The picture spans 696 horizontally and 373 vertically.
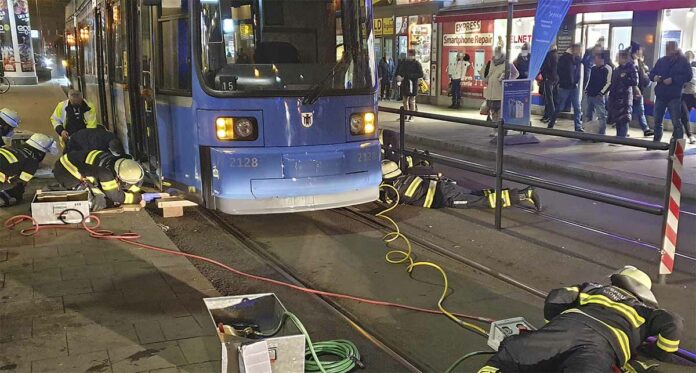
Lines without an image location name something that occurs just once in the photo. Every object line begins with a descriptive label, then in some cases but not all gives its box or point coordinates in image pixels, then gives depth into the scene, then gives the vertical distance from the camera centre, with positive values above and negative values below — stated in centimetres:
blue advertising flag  1273 +68
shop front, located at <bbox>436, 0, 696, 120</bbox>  1434 +77
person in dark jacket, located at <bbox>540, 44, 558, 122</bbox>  1547 -45
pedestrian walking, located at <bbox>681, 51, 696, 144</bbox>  1238 -78
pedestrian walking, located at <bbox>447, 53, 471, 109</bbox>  2069 -46
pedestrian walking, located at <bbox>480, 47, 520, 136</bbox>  1442 -44
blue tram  642 -36
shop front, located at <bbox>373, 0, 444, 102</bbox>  2252 +111
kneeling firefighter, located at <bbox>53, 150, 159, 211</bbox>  785 -130
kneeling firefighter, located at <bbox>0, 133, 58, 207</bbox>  796 -123
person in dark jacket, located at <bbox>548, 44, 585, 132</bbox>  1445 -47
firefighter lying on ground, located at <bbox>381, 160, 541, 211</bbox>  809 -163
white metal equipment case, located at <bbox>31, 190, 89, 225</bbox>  726 -155
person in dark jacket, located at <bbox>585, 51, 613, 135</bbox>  1360 -53
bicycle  3169 -75
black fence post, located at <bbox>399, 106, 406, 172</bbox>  928 -116
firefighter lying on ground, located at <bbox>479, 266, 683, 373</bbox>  349 -148
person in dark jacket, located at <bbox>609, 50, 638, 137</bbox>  1282 -65
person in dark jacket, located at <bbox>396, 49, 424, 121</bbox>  1848 -47
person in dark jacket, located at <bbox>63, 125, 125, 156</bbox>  857 -95
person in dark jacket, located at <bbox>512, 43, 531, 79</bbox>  1678 -7
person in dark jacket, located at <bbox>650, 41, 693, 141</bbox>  1209 -45
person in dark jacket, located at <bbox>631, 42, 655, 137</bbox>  1361 -57
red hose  519 -177
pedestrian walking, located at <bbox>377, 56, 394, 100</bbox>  2350 -46
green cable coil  393 -181
